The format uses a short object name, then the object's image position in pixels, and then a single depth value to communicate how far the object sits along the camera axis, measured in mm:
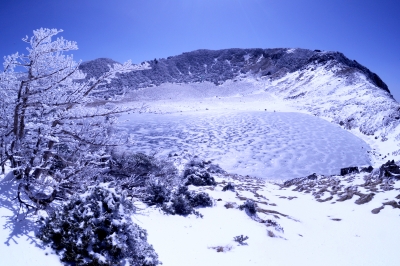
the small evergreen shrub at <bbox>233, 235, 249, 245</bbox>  5052
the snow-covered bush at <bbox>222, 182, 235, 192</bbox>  9223
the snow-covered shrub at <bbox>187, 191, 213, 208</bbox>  6800
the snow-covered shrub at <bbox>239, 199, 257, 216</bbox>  6711
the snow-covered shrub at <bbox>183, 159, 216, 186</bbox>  9969
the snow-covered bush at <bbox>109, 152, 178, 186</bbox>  7184
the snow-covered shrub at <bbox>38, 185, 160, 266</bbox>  3293
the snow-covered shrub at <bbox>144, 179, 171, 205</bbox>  6141
